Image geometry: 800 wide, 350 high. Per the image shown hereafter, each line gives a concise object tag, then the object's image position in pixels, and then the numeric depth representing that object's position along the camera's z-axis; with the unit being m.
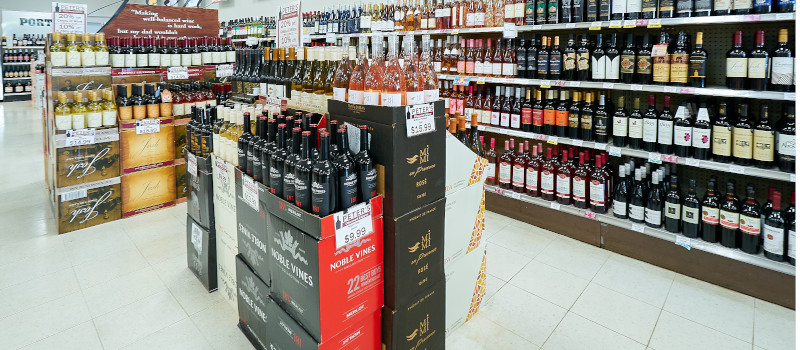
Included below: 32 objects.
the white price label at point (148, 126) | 3.60
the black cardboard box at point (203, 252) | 2.46
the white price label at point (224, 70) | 4.38
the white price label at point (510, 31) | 3.39
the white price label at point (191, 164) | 2.48
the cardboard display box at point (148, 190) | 3.68
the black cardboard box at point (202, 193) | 2.34
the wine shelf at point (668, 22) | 2.25
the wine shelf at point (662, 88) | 2.27
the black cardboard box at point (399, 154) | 1.53
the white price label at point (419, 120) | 1.57
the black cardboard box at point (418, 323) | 1.69
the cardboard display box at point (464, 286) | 2.09
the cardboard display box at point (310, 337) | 1.54
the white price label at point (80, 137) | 3.29
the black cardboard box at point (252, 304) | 1.90
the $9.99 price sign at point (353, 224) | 1.46
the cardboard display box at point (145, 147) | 3.57
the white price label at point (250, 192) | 1.80
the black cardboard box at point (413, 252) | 1.63
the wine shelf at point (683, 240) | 2.34
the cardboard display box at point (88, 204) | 3.35
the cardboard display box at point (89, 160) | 3.31
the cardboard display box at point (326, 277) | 1.45
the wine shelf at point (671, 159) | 2.33
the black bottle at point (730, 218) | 2.48
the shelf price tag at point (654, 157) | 2.74
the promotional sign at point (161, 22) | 4.14
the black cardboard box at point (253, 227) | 1.78
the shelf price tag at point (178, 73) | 4.04
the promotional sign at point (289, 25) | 2.60
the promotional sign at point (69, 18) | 4.41
